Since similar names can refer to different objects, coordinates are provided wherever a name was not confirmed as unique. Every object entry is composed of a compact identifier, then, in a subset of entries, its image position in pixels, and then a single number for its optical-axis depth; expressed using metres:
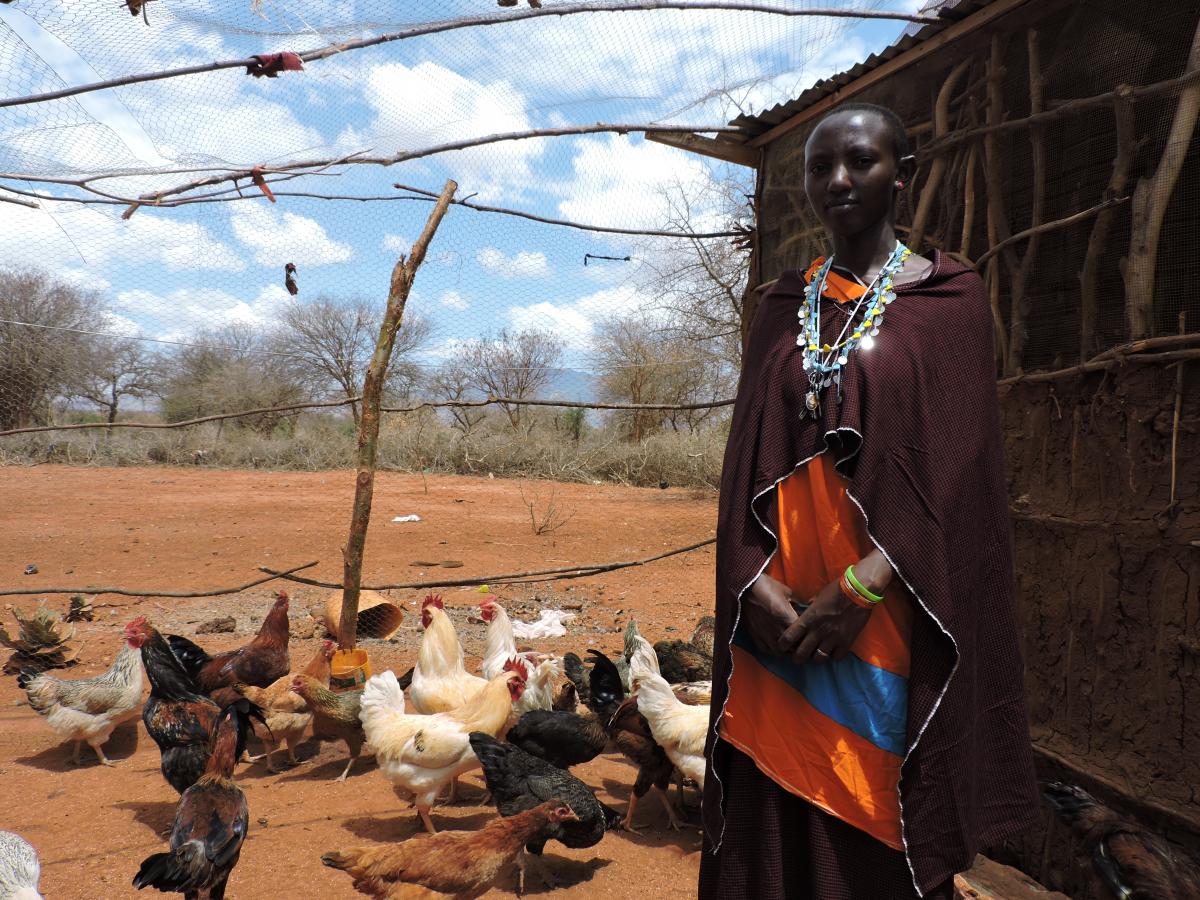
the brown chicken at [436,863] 2.84
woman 1.45
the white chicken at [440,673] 4.38
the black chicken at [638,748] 3.85
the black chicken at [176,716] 3.57
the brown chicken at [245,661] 4.82
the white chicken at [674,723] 3.57
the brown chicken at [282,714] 4.32
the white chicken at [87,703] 4.24
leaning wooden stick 4.23
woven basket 6.62
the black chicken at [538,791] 3.36
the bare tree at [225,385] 20.89
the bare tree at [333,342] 19.45
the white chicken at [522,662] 4.58
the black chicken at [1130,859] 2.55
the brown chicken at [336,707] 4.20
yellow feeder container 4.53
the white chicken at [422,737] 3.64
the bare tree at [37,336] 12.21
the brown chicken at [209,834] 2.66
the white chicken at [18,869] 2.42
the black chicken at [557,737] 3.99
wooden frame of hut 3.06
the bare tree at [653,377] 14.06
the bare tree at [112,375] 13.17
